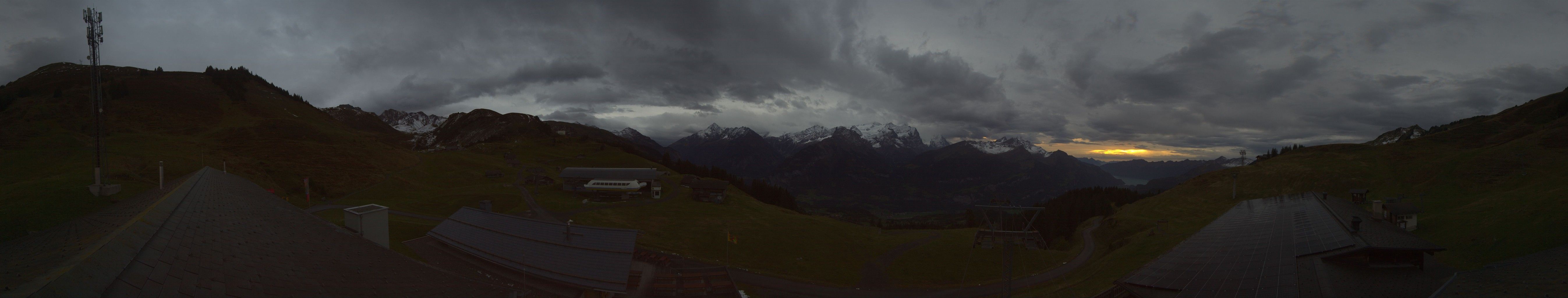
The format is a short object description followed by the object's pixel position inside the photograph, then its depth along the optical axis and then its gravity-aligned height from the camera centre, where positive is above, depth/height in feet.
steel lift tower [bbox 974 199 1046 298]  204.66 -48.63
